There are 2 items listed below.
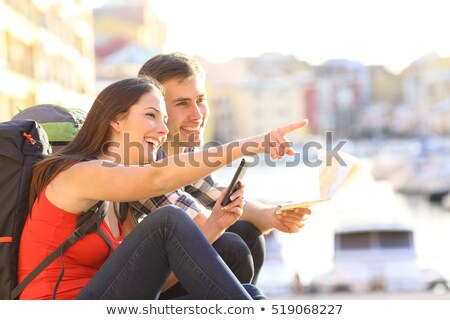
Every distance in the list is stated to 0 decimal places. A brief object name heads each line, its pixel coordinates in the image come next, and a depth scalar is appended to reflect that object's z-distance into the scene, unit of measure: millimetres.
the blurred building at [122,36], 76875
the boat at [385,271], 27172
